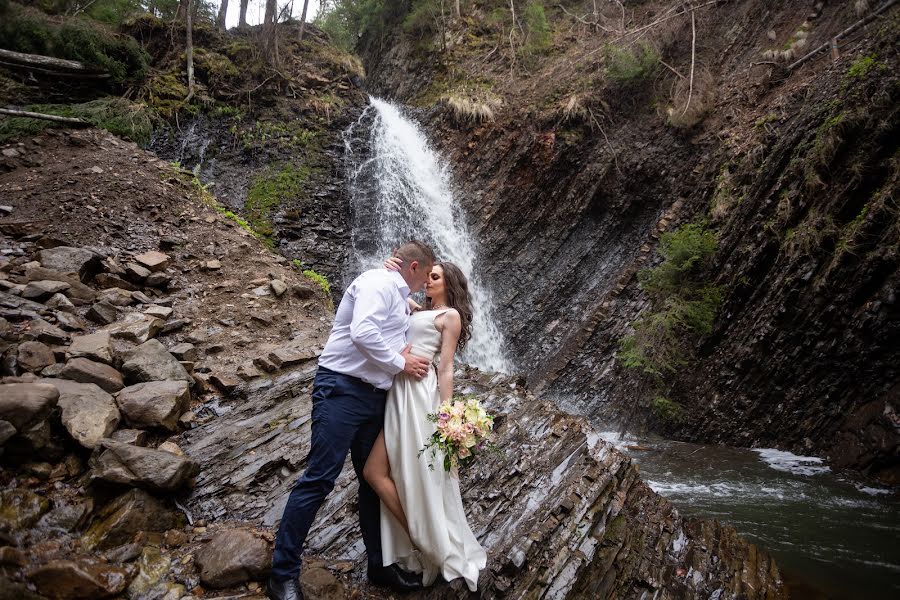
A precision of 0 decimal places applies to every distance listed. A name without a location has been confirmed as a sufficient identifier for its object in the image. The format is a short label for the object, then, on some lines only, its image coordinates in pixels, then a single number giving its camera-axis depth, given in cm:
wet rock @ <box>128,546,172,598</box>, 281
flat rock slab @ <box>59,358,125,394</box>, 432
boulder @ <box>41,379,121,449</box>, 369
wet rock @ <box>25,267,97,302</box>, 586
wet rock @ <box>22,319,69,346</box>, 464
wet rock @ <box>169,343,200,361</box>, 569
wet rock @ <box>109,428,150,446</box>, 398
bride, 287
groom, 272
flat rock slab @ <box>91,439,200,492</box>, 339
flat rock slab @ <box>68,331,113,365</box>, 466
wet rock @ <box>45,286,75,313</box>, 548
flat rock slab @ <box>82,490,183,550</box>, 310
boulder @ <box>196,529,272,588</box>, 289
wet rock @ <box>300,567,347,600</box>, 288
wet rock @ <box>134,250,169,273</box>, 712
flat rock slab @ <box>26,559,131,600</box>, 248
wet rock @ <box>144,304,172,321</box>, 627
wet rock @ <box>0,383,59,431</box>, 331
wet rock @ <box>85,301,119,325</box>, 571
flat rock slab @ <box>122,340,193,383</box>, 480
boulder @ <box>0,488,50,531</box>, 296
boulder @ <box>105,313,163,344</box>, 547
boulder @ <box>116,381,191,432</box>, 430
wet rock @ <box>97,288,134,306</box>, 614
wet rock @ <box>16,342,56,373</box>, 422
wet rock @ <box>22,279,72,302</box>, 545
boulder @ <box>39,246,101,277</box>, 622
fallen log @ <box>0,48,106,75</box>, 1040
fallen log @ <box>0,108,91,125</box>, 828
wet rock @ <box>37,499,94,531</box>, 308
